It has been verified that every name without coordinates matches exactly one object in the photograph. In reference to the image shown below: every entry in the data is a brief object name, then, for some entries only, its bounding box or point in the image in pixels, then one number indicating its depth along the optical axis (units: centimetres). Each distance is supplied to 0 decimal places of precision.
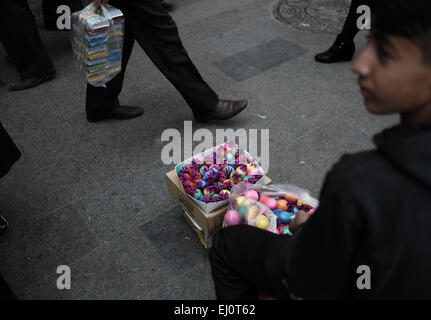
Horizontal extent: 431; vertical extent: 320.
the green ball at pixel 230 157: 227
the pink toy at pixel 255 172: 215
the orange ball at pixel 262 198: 205
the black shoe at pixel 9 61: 406
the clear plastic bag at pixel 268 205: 188
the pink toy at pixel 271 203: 201
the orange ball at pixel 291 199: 204
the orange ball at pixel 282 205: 201
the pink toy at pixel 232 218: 188
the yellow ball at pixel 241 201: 193
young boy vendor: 78
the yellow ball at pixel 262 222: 186
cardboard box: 200
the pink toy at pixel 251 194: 200
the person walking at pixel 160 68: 260
